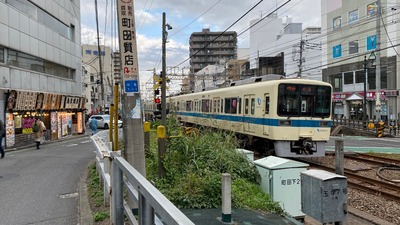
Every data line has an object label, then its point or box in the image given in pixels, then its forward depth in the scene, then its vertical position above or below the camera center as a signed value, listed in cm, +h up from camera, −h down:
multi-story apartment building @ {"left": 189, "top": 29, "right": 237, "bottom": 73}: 10175 +1693
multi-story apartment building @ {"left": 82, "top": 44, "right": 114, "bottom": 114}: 7050 +783
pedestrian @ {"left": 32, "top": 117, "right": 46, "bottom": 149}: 1947 -121
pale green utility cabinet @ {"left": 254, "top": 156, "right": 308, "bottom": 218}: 667 -145
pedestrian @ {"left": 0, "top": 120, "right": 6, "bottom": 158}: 1488 -106
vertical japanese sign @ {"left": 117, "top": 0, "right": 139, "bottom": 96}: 537 +94
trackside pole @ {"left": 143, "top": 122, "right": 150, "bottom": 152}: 1013 -83
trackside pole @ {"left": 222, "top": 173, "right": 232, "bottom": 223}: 454 -119
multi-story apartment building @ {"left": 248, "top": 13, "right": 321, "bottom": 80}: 5488 +1022
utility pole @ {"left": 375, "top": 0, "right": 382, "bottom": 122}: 2727 +322
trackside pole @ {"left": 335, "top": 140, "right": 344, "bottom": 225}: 705 -97
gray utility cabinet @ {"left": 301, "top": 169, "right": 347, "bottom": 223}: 348 -89
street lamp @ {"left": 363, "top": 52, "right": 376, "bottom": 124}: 2953 -42
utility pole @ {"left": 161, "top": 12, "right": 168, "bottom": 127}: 1890 +218
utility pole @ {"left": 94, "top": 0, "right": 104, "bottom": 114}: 3579 +789
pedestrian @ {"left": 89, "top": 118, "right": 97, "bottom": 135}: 2109 -98
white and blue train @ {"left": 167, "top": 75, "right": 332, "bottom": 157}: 1253 -31
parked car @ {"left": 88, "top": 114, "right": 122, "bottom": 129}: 3581 -126
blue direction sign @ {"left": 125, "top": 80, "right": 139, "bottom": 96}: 535 +32
